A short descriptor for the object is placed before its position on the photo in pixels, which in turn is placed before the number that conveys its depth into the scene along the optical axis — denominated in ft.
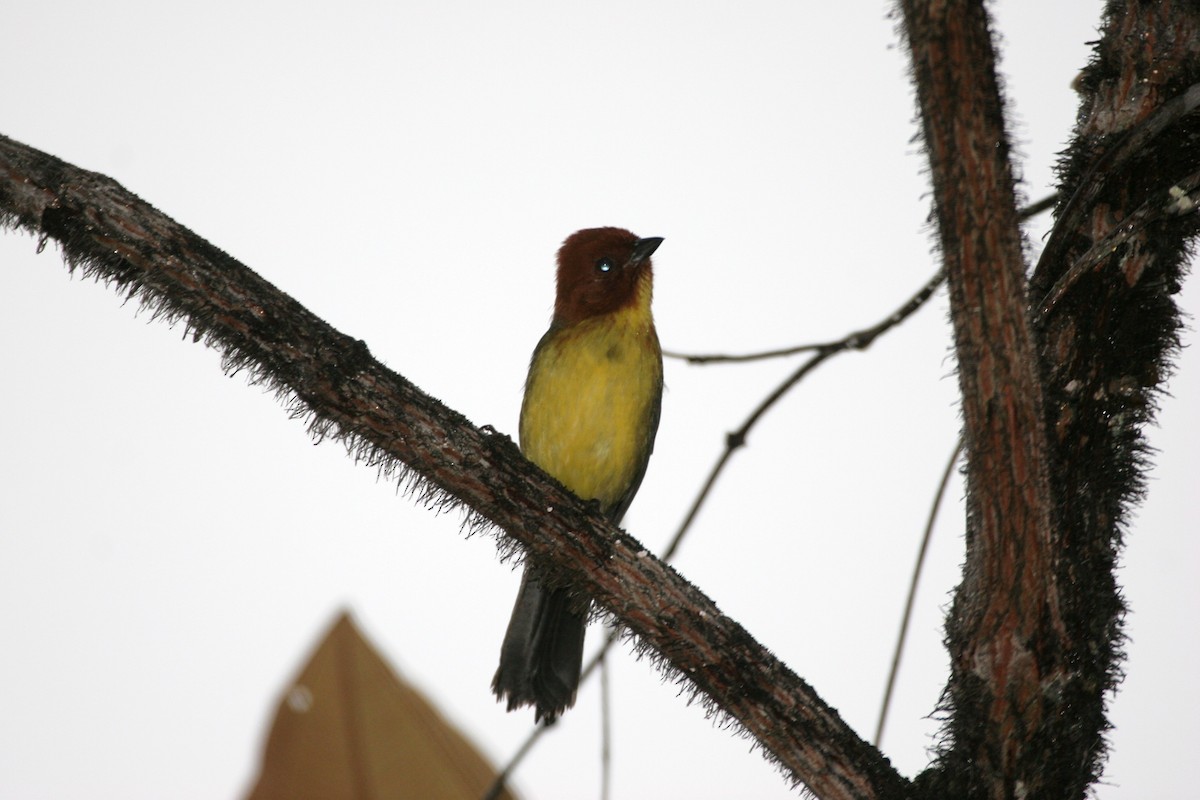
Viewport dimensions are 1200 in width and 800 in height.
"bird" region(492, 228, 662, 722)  22.26
